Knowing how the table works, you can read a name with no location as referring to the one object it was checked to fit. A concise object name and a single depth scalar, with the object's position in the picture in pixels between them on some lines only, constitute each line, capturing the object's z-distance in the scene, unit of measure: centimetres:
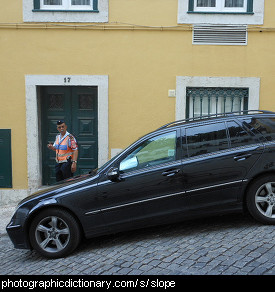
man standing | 755
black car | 504
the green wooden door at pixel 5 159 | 861
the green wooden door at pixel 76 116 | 882
